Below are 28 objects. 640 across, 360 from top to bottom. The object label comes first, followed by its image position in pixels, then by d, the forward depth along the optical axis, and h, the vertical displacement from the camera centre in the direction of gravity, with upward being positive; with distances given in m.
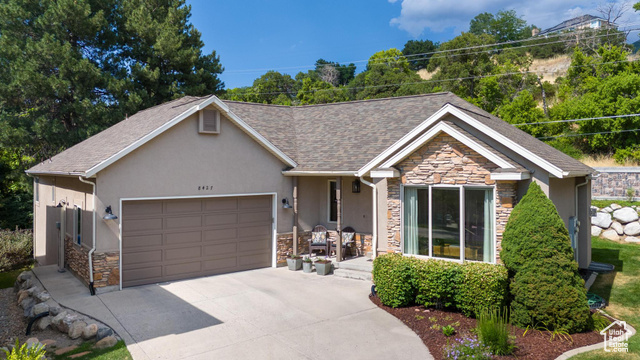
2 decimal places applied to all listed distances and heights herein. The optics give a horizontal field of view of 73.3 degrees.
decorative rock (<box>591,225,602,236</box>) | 17.08 -1.97
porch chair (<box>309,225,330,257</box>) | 14.21 -2.01
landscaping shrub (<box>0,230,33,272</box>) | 14.86 -2.52
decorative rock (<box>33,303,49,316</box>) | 9.05 -2.72
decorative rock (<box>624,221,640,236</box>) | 16.33 -1.82
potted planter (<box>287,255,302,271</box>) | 13.47 -2.58
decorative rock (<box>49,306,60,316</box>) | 8.91 -2.73
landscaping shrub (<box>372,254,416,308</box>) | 9.52 -2.25
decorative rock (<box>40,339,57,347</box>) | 7.65 -2.93
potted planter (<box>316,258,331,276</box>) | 12.81 -2.58
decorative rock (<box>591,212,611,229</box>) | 17.03 -1.57
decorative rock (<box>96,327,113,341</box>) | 7.79 -2.79
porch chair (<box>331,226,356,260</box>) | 14.27 -1.91
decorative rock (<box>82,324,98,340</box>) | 7.82 -2.77
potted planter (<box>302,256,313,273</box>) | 13.16 -2.61
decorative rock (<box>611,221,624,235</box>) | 16.70 -1.80
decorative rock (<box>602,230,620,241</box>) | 16.64 -2.09
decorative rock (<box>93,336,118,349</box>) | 7.52 -2.86
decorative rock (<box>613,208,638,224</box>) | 16.73 -1.33
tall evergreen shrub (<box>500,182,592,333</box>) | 7.85 -1.68
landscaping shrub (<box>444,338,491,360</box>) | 6.60 -2.66
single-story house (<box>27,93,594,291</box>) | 9.58 -0.22
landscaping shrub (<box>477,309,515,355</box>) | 7.00 -2.58
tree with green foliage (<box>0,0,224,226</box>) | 21.19 +6.12
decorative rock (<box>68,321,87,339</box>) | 7.90 -2.76
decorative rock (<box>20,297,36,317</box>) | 9.57 -2.92
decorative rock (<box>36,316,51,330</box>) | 8.60 -2.87
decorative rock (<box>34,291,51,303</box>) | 10.03 -2.74
